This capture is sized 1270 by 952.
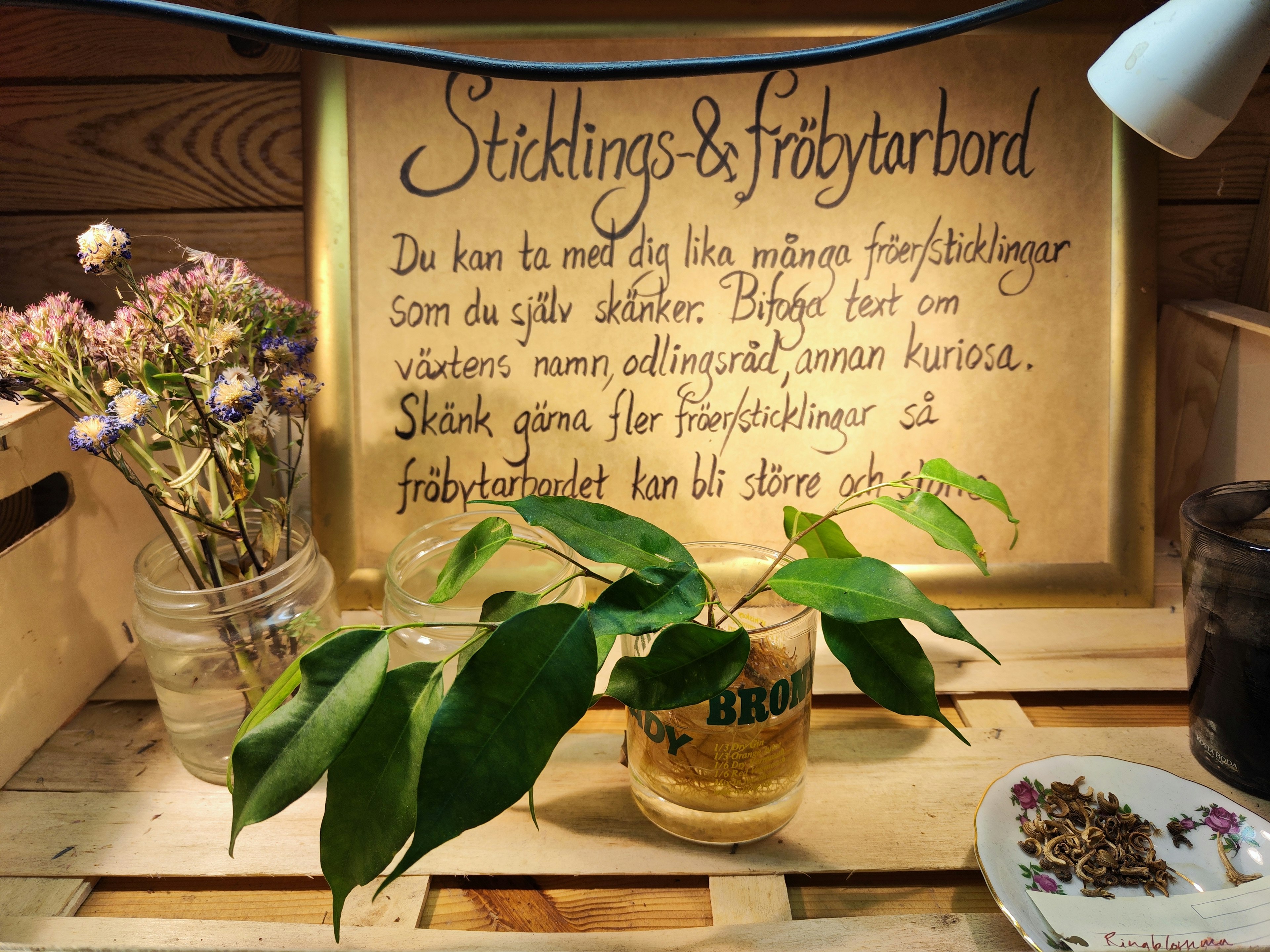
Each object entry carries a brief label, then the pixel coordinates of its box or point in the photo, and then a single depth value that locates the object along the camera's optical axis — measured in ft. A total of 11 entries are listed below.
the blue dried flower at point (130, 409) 1.72
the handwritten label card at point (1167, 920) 1.49
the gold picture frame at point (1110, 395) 2.34
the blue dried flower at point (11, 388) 1.88
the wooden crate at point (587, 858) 1.56
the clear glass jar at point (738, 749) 1.62
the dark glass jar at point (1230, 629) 1.74
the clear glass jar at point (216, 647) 1.90
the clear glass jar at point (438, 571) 1.93
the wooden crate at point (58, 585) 2.00
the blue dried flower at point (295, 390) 2.00
